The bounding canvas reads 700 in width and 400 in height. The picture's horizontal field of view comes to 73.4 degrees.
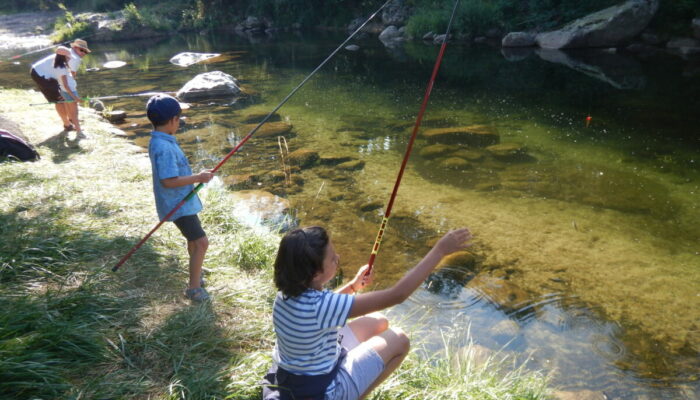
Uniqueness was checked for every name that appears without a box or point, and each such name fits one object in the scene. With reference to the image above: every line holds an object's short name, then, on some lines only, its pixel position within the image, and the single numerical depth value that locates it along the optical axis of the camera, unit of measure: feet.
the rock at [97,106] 32.50
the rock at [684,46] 44.88
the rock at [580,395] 9.32
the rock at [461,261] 13.82
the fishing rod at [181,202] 9.46
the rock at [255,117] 30.63
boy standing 9.27
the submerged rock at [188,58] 57.72
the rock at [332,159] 22.56
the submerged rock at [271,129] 27.45
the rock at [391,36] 66.67
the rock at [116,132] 25.42
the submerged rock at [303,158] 22.44
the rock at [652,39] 48.19
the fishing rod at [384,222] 7.75
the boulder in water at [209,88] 36.32
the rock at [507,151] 22.38
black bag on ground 18.08
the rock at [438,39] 60.45
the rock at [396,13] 74.28
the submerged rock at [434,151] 23.02
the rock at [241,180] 20.23
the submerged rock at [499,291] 12.22
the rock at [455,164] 21.41
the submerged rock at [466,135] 24.67
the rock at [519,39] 54.49
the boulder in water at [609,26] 47.65
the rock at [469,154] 22.35
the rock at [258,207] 16.80
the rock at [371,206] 17.67
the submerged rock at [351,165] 21.71
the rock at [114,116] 29.96
